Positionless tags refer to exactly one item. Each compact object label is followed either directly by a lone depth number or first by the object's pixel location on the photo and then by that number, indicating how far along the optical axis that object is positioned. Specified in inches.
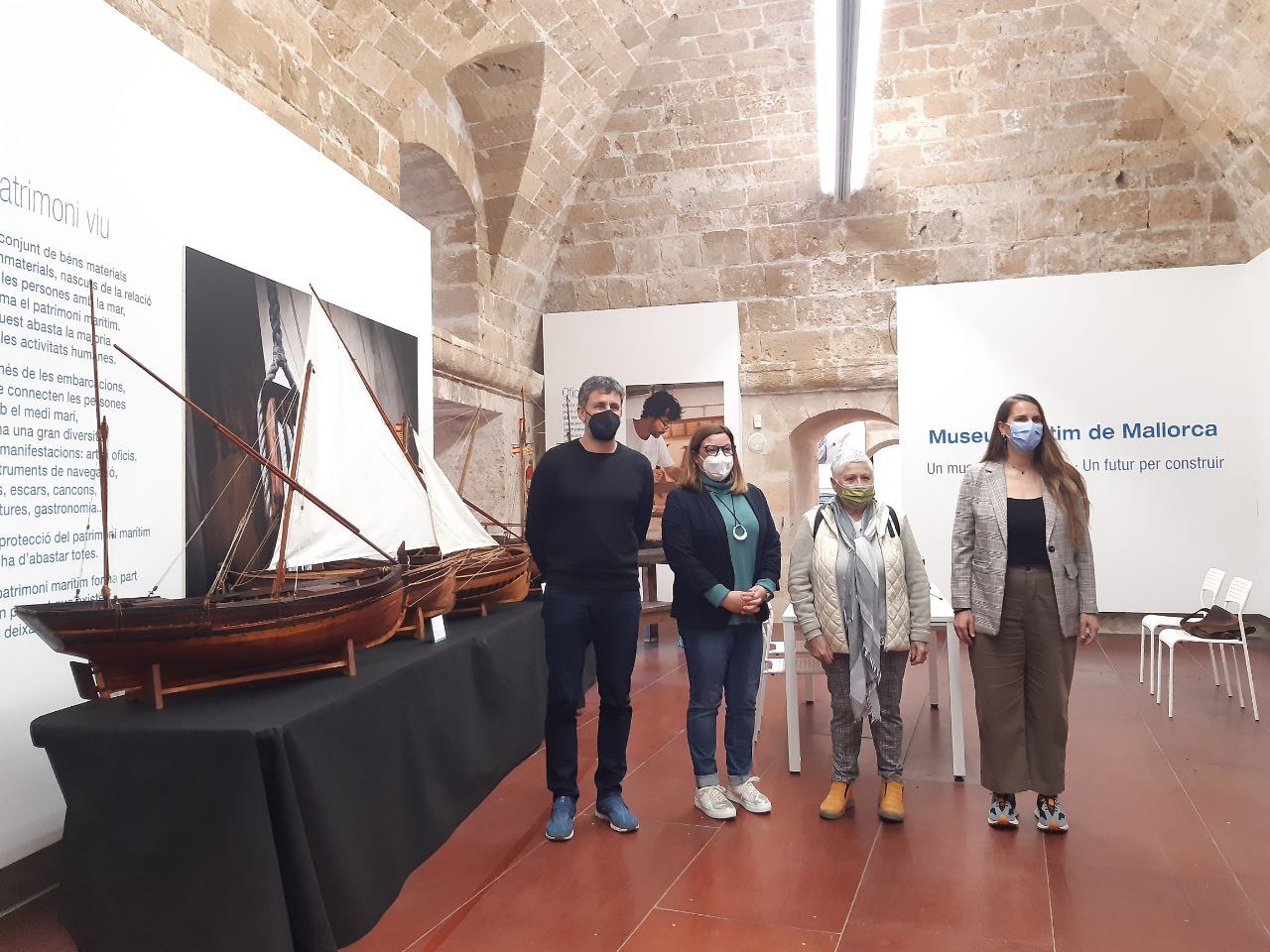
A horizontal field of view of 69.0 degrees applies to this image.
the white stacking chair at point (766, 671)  173.5
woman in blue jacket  132.8
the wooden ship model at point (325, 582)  98.0
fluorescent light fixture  199.3
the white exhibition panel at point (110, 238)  111.5
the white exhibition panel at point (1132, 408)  309.6
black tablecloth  88.5
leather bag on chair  196.1
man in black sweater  127.6
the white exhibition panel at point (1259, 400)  295.3
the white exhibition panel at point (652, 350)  360.5
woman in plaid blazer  126.6
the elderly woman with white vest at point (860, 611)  133.9
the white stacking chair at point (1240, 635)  195.0
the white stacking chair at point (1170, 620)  217.5
